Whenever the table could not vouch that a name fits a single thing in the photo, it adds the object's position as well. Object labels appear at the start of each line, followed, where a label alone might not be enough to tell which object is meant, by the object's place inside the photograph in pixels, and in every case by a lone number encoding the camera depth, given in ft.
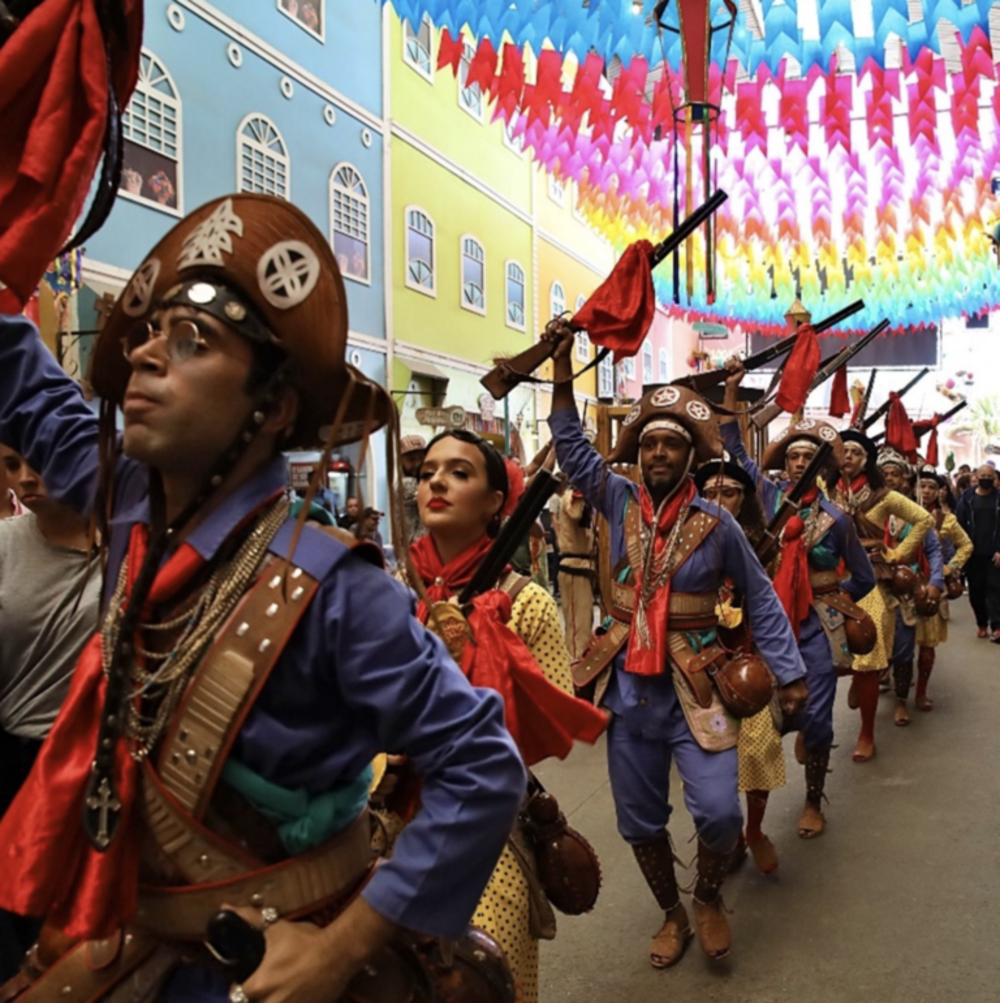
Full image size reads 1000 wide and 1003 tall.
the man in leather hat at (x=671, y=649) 11.49
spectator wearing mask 36.76
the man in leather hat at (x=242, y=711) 4.15
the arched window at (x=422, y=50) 45.98
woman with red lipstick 7.62
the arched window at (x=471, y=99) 50.60
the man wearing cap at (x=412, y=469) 21.79
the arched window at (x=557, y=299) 64.34
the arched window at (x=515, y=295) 58.13
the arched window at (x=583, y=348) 63.16
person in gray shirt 8.64
